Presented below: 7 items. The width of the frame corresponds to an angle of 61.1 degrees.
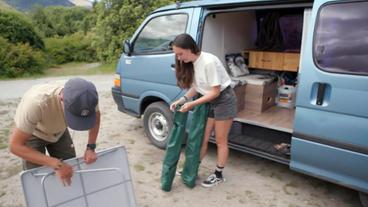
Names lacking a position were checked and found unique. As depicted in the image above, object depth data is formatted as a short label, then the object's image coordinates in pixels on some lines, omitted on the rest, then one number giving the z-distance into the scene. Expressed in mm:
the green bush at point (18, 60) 11812
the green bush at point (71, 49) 16978
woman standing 3014
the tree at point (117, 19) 12142
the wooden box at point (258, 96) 4270
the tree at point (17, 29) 13383
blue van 2623
